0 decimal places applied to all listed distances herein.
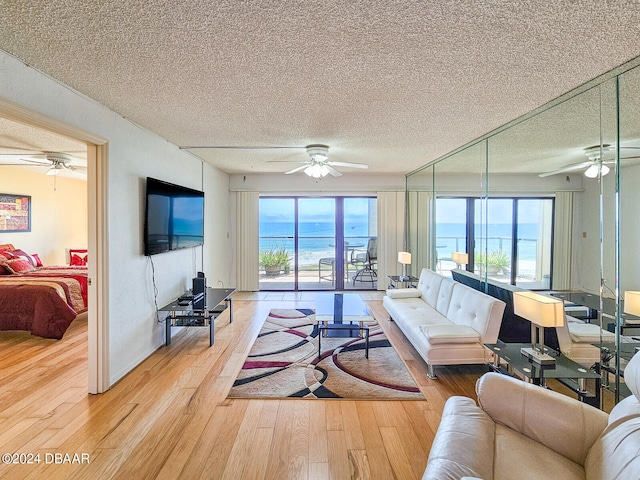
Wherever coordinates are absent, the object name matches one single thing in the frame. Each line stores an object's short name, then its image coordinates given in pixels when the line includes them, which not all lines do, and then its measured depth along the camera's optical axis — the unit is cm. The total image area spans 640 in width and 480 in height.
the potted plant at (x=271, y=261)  675
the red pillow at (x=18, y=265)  471
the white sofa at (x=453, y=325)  288
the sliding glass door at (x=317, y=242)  661
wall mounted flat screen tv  333
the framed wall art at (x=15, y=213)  546
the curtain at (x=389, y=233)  650
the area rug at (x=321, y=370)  268
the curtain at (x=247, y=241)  649
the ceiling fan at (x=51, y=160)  443
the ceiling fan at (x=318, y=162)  401
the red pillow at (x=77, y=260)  629
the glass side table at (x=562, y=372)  211
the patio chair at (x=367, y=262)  666
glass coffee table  345
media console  364
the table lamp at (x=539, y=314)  219
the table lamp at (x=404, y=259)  558
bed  383
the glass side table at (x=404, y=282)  557
